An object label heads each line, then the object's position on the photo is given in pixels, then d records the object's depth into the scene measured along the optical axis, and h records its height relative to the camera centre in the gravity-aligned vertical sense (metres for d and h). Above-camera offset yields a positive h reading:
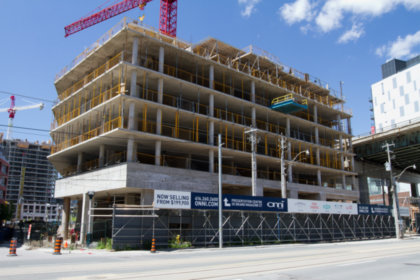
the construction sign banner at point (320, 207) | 32.94 +0.51
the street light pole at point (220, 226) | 26.86 -1.06
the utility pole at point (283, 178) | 34.88 +3.32
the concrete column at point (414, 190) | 72.50 +4.51
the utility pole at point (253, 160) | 31.76 +4.72
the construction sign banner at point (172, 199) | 24.58 +0.88
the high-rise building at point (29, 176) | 162.25 +16.46
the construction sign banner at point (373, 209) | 39.62 +0.35
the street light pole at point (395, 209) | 40.12 +0.37
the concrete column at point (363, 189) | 59.40 +3.89
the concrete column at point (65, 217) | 41.50 -0.62
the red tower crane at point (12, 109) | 138.82 +40.37
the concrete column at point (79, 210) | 44.62 +0.23
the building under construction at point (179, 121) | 32.22 +9.80
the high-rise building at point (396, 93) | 92.00 +32.40
